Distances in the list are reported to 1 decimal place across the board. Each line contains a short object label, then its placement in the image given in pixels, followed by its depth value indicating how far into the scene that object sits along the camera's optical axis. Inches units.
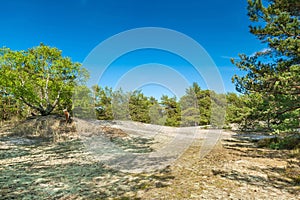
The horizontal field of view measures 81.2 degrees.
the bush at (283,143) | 294.8
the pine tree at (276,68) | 256.4
